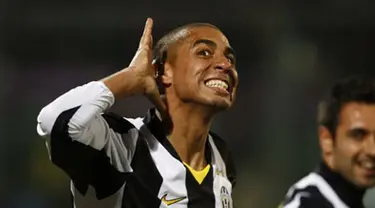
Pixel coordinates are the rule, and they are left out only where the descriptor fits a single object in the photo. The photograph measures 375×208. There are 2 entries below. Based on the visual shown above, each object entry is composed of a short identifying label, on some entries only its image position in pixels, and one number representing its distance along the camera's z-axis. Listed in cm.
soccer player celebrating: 842
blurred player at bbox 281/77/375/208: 804
